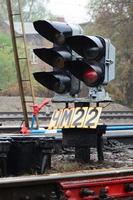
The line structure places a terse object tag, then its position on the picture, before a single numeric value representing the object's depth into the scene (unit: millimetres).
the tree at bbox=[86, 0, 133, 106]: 40250
